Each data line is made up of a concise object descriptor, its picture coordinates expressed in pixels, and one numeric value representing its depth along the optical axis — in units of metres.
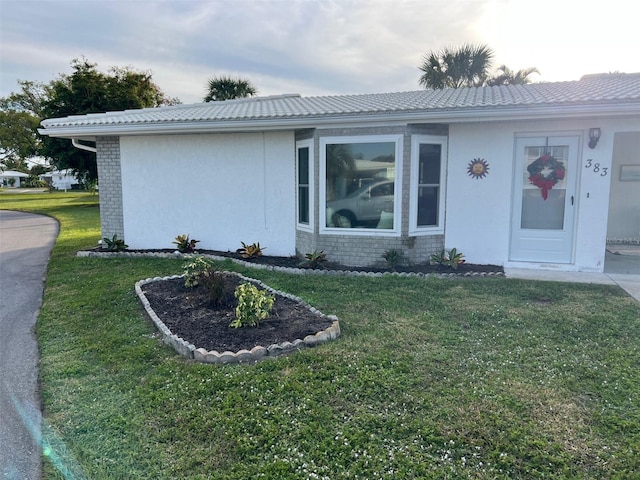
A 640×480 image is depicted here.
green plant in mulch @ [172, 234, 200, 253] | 9.39
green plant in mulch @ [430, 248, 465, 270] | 7.66
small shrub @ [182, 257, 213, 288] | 6.33
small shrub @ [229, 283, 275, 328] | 4.73
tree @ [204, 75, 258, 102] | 20.36
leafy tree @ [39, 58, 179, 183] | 22.53
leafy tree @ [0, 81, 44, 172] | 41.47
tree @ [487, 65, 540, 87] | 20.55
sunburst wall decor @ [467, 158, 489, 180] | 7.68
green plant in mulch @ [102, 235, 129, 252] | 9.48
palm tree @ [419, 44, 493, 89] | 19.89
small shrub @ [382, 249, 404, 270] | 7.71
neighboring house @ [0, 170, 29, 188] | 58.91
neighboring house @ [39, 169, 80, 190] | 59.31
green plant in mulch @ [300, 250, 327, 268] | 7.94
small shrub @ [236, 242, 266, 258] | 8.88
